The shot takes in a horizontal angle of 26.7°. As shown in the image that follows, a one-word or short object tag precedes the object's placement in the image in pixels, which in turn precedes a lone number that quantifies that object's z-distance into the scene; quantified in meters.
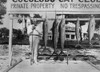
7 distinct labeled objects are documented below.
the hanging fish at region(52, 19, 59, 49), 4.82
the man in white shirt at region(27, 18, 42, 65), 4.81
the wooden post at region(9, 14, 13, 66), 5.09
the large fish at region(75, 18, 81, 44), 5.08
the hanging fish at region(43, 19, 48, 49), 4.81
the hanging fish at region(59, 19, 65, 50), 4.80
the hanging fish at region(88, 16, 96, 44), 4.94
